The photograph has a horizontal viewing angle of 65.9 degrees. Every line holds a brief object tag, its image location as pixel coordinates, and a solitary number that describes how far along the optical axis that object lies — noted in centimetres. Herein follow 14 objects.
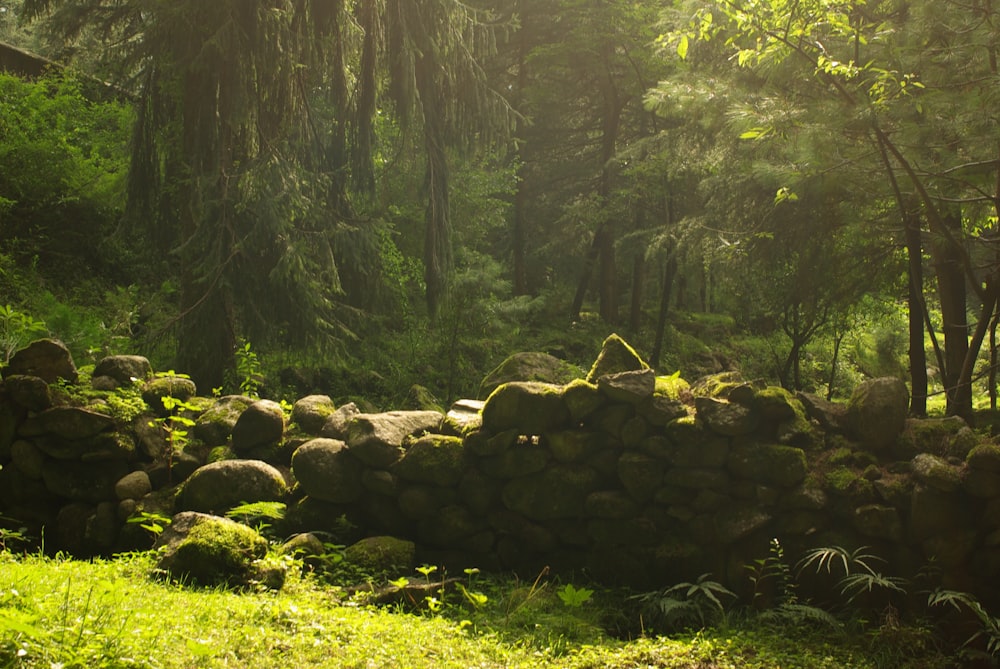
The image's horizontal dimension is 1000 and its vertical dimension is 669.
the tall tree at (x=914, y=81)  576
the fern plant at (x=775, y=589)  486
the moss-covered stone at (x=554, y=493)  559
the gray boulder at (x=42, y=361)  615
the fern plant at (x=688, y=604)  484
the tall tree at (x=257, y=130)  805
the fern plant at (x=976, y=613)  441
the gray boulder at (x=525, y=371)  714
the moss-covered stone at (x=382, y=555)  525
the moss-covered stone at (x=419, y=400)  887
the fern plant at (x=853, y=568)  479
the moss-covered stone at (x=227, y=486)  566
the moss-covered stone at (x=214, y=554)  457
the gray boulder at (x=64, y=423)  597
